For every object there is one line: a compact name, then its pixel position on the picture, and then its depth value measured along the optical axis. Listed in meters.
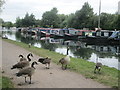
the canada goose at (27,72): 7.62
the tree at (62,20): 88.89
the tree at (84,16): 70.88
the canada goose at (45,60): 10.73
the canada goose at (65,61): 10.58
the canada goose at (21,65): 9.13
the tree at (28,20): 124.44
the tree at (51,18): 95.94
